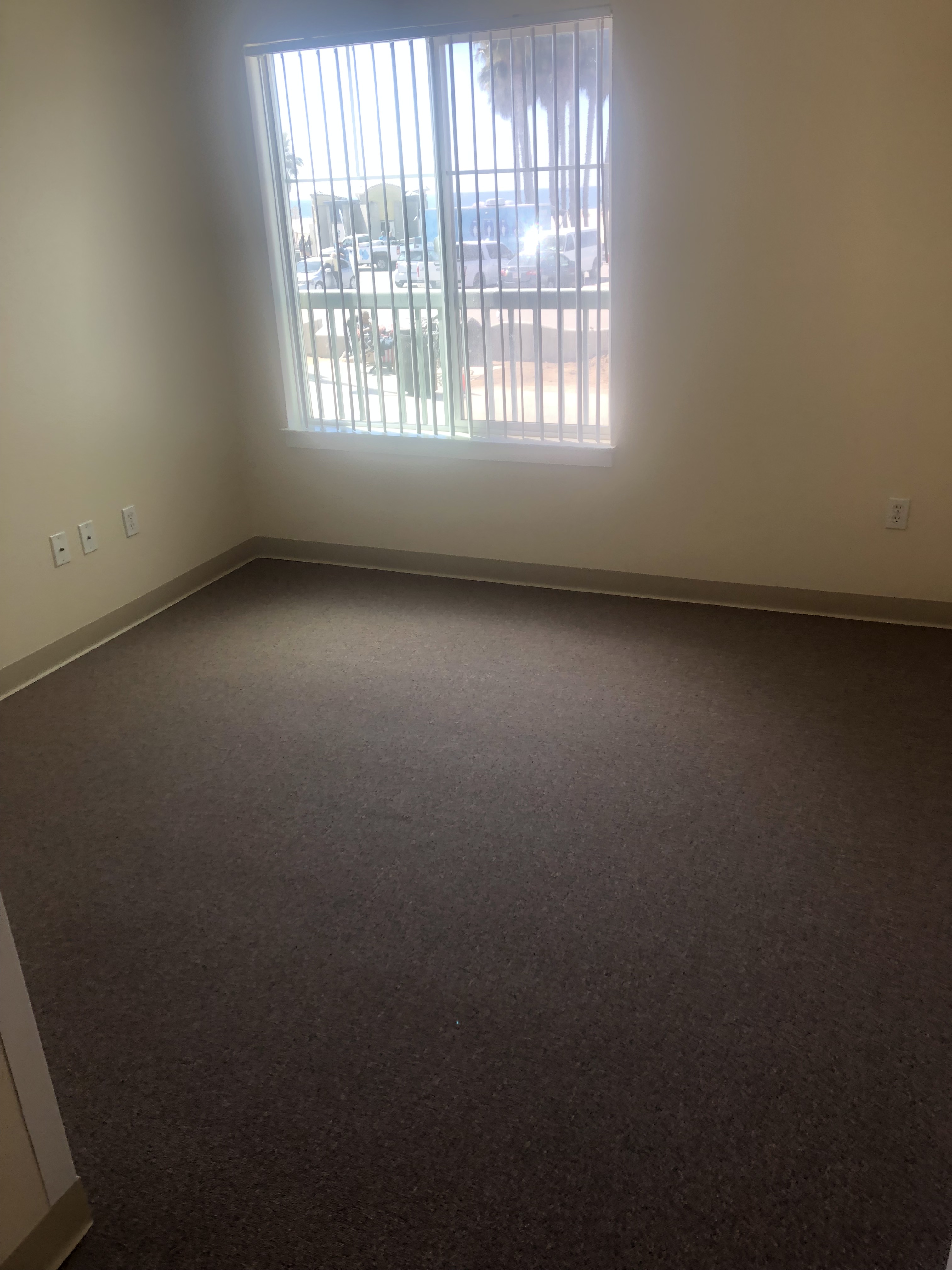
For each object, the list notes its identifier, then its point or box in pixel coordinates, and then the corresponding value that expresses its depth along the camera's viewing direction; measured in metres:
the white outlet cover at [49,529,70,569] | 3.31
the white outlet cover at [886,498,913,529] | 3.36
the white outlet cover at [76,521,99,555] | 3.45
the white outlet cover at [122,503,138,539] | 3.66
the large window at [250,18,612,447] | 3.34
